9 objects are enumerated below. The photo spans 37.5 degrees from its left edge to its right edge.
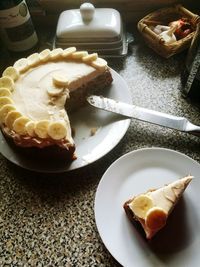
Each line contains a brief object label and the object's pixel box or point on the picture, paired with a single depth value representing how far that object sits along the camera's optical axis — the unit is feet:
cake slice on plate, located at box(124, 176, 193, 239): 1.96
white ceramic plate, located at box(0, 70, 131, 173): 2.47
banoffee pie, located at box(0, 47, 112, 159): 2.40
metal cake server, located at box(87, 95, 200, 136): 2.59
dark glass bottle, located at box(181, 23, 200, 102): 2.63
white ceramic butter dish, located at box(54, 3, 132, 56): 3.17
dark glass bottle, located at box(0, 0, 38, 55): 2.93
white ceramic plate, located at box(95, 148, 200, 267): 2.00
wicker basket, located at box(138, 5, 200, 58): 3.11
